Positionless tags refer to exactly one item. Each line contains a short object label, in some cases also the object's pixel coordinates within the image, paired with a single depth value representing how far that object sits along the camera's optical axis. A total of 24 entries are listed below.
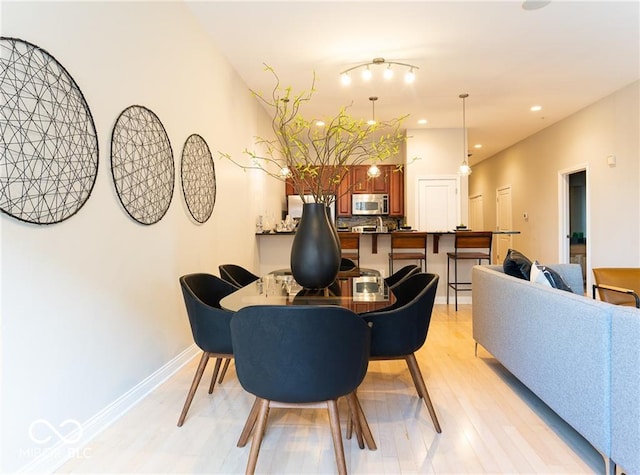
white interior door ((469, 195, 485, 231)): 9.91
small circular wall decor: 2.96
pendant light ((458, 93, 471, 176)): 4.89
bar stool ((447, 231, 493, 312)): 4.71
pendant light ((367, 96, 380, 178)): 2.78
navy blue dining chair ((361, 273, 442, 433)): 1.84
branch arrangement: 2.02
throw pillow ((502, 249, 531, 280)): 2.50
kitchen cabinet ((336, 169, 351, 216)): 7.14
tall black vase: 2.01
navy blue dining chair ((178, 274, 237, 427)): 1.90
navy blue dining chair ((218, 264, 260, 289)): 2.78
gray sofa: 1.36
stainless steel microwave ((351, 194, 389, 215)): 7.07
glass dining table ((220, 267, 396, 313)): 1.72
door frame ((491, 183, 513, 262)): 7.84
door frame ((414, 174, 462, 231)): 6.33
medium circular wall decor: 2.15
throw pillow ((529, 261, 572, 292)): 2.18
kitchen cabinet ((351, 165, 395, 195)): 7.11
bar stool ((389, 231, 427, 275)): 4.75
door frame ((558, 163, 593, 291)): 5.82
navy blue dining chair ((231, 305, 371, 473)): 1.27
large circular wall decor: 1.46
